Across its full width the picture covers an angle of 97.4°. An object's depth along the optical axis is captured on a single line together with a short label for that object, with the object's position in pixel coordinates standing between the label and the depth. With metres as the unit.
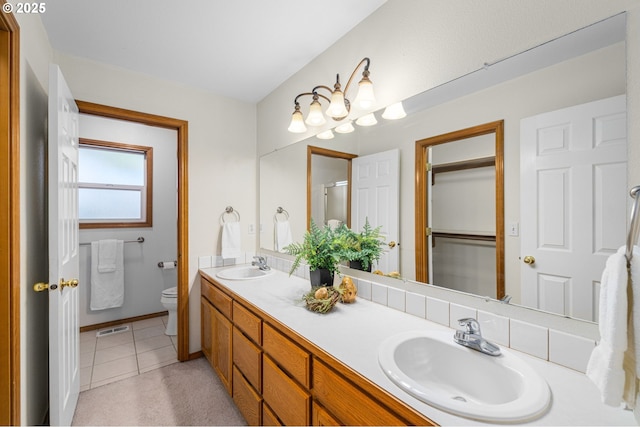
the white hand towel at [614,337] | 0.60
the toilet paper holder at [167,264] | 3.32
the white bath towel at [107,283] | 3.00
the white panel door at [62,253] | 1.32
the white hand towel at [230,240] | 2.53
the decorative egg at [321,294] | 1.40
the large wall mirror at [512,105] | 0.87
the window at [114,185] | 3.08
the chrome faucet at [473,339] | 0.96
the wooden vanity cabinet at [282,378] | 0.83
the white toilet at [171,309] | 2.90
